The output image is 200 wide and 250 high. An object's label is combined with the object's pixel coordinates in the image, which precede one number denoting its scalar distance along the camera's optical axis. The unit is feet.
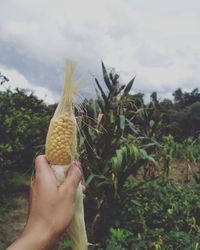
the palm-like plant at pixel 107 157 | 8.60
